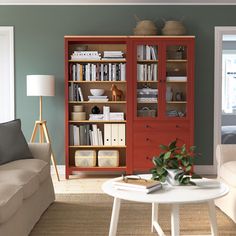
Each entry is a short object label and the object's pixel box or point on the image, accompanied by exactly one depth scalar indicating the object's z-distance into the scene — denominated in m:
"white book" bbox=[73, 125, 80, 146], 5.68
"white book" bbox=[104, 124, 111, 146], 5.65
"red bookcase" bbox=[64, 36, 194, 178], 5.53
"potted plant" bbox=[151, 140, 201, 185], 3.01
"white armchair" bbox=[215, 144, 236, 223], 3.64
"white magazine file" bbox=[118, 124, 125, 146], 5.64
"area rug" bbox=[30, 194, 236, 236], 3.44
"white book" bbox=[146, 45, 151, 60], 5.57
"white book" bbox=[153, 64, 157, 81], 5.56
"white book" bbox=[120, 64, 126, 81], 5.62
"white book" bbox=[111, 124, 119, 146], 5.65
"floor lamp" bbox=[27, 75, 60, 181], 5.41
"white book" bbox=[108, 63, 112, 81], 5.63
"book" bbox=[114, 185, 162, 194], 2.78
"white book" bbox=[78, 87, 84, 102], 5.66
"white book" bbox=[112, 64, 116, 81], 5.63
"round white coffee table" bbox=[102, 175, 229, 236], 2.65
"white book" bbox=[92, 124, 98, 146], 5.70
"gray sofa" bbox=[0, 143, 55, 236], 2.78
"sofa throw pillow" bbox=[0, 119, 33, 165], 4.00
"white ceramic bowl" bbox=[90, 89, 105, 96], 5.68
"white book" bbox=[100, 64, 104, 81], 5.63
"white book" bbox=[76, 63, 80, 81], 5.61
